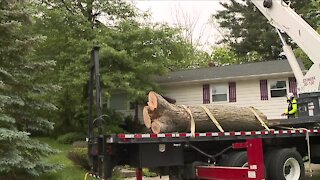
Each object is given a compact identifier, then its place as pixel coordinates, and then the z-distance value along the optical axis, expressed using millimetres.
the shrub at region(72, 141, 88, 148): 16256
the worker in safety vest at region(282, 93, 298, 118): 10602
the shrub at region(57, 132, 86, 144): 18922
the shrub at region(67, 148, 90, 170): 10914
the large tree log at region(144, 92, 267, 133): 7375
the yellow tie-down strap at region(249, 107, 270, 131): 8412
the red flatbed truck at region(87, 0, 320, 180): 6734
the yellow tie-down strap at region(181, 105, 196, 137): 7351
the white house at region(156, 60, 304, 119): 20750
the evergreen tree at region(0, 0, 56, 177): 8820
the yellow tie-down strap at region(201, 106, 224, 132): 7718
